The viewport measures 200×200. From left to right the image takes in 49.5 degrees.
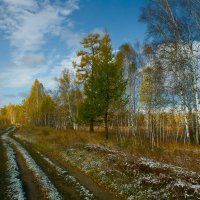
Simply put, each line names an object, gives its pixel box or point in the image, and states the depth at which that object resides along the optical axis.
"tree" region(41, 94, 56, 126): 53.82
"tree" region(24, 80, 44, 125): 58.71
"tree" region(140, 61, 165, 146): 23.35
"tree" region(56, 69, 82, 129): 36.05
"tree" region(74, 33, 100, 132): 25.61
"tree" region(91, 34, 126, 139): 20.92
